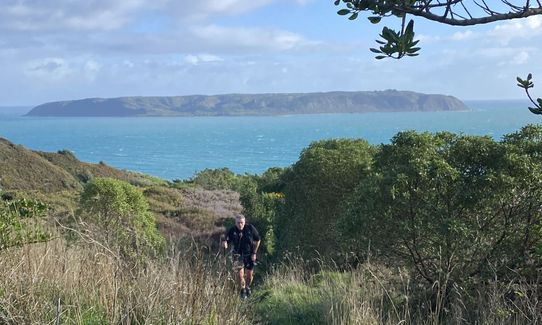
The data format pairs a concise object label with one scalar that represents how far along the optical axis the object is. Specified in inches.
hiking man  389.4
